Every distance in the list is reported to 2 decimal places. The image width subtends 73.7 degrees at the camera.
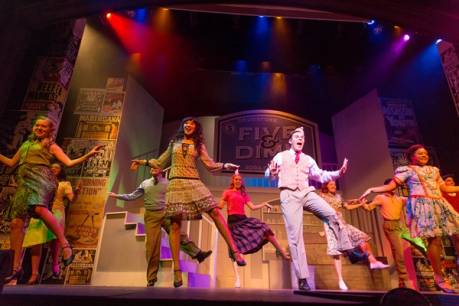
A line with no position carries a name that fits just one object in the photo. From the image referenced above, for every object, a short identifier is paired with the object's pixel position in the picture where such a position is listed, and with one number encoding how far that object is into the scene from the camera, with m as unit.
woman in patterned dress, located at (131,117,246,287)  2.99
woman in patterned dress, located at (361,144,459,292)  3.31
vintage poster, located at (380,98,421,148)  6.89
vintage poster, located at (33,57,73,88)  5.14
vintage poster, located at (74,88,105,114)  6.66
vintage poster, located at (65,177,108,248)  5.68
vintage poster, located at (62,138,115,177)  6.16
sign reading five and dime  8.24
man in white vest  2.97
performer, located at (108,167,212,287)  3.91
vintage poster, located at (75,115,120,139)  6.44
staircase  4.77
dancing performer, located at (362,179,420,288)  4.75
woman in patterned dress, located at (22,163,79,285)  3.99
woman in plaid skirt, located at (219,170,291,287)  4.30
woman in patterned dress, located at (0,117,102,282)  2.86
